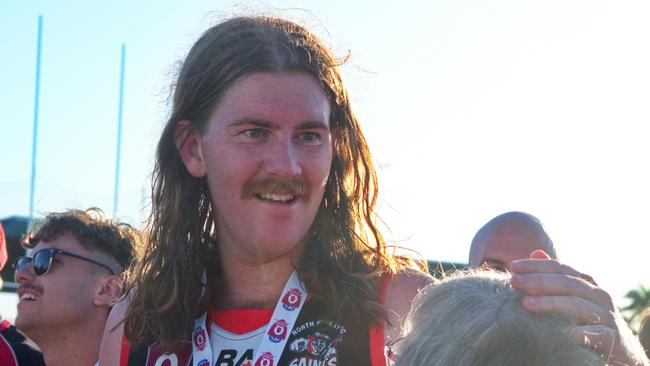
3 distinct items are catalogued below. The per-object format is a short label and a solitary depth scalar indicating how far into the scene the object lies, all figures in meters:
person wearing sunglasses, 5.09
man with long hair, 2.72
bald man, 3.59
